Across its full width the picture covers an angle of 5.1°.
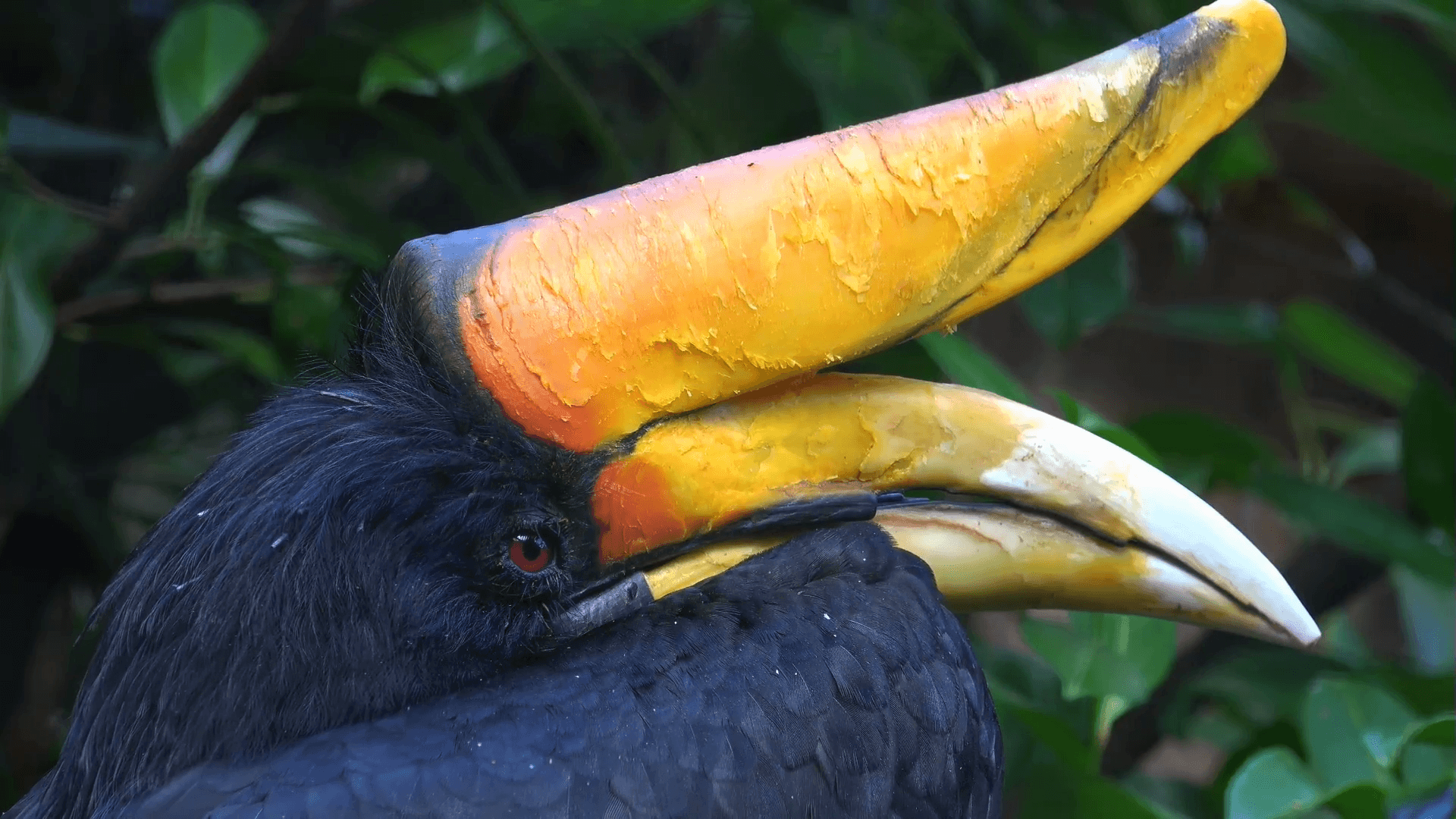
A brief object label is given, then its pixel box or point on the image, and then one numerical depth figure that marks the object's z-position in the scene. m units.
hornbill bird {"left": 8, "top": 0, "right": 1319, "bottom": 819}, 5.17
